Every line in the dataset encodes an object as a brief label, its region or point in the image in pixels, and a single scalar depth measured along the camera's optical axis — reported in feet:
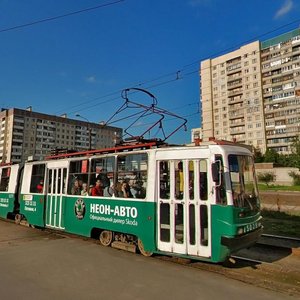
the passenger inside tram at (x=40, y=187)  41.11
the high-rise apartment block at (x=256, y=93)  256.52
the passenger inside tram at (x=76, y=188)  34.81
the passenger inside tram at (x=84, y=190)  33.70
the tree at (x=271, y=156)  240.94
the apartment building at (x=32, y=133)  350.23
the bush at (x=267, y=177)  162.51
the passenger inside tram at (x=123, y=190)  29.40
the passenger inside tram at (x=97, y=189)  32.09
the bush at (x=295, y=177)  149.85
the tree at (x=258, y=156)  247.91
